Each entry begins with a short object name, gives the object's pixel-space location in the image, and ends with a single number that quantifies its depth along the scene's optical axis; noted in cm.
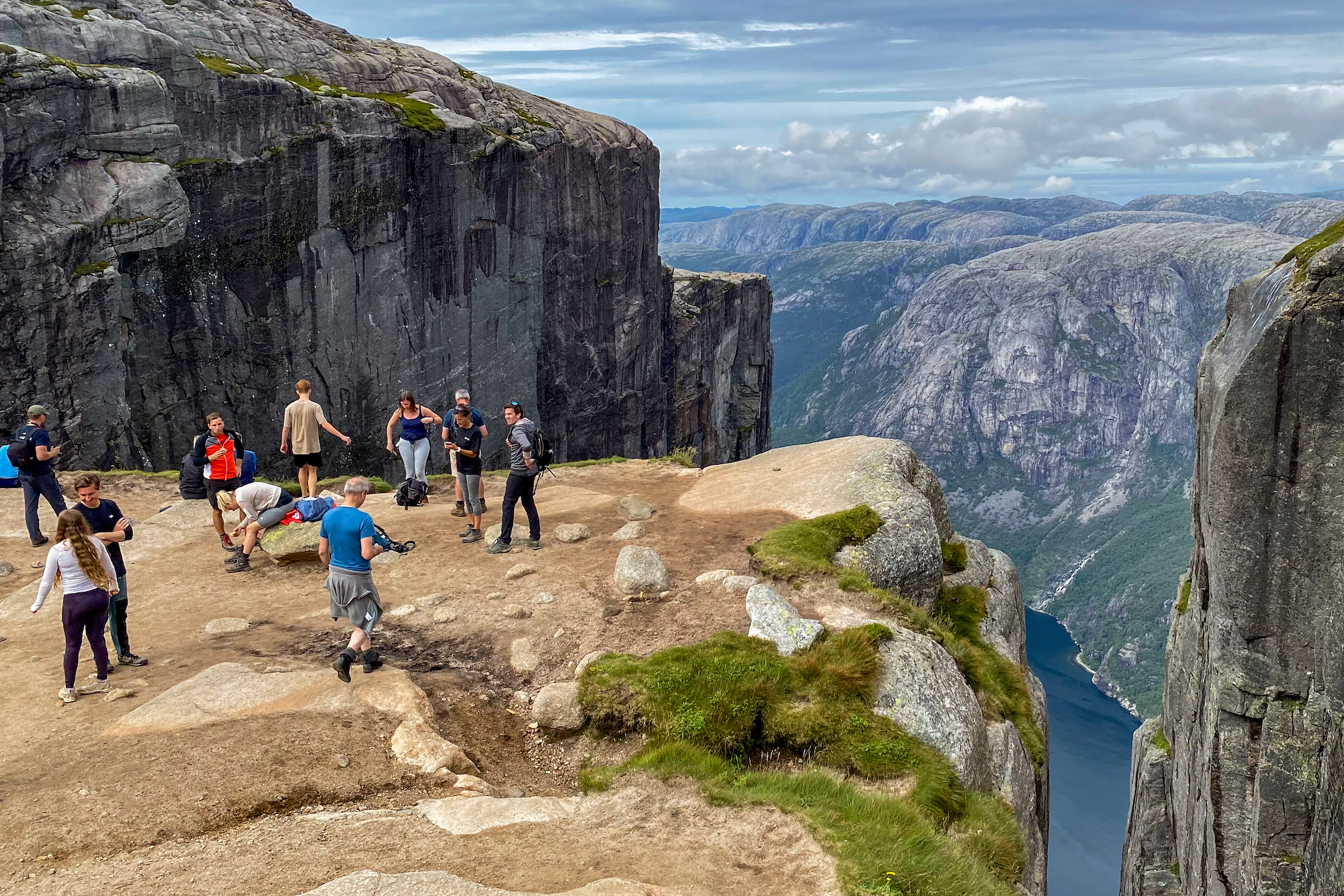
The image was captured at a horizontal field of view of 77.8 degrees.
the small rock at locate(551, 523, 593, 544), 2670
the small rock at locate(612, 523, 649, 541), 2705
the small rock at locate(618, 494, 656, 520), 2941
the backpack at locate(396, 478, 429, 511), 3092
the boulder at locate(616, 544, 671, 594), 2267
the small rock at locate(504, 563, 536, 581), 2383
